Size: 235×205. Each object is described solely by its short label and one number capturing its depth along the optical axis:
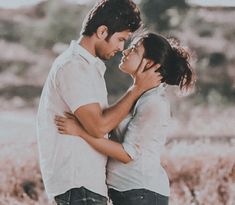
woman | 3.58
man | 3.50
